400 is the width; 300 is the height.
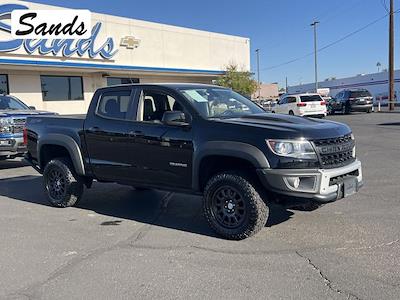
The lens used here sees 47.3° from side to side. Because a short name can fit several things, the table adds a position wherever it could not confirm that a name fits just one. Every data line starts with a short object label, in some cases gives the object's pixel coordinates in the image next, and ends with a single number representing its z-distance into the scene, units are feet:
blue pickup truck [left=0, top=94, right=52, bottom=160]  36.35
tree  111.45
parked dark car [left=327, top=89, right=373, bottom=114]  101.08
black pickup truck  16.37
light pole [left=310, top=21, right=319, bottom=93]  178.19
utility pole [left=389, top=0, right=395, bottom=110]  107.86
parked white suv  86.28
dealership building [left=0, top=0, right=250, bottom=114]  74.84
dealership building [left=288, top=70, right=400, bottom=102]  190.90
